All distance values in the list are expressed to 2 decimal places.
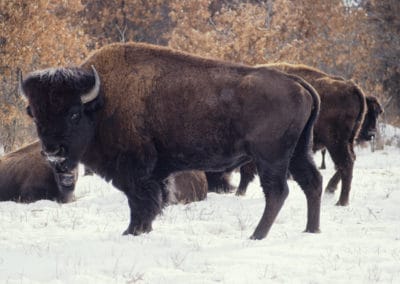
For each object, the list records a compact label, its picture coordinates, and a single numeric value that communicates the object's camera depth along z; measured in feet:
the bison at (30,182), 55.72
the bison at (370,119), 67.67
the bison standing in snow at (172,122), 37.40
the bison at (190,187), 54.85
